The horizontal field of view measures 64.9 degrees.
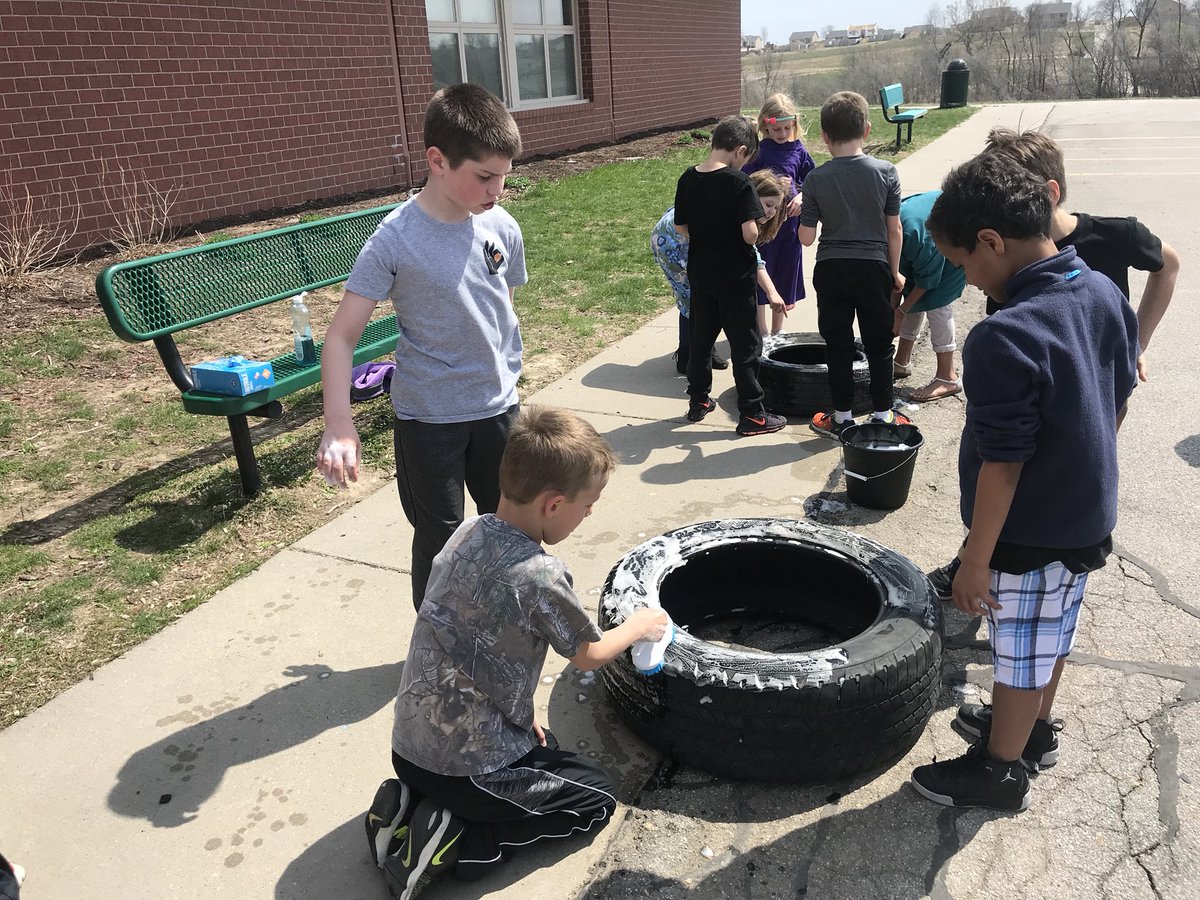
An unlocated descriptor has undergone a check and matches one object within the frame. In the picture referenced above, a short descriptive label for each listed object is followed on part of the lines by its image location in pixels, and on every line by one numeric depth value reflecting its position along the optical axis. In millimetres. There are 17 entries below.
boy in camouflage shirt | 2291
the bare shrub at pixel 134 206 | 9117
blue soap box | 4598
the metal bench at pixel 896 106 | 17859
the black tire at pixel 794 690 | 2627
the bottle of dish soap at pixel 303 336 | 5168
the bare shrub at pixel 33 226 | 7934
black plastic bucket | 4352
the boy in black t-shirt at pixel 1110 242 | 3150
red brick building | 8594
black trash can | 26234
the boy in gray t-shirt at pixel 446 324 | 2725
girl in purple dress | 6477
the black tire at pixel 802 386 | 5516
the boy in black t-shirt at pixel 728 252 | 5059
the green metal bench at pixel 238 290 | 4613
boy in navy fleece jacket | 2213
